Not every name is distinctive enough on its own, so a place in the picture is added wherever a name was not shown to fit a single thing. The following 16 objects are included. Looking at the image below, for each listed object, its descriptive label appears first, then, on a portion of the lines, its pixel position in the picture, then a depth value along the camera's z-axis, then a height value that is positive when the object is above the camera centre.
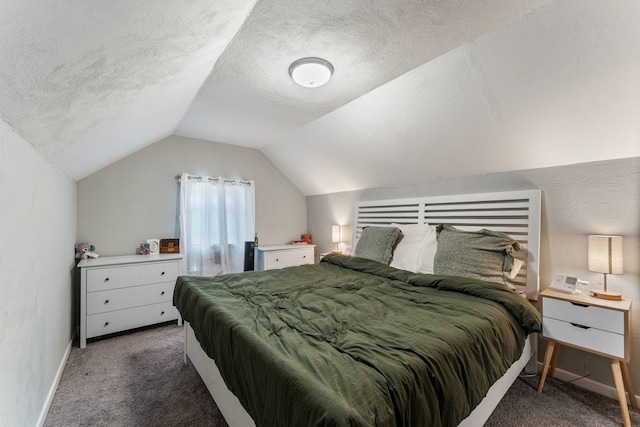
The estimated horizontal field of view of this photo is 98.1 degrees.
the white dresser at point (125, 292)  2.56 -0.78
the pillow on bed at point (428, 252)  2.53 -0.39
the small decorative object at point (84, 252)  2.80 -0.39
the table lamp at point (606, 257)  1.78 -0.31
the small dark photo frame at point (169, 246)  3.34 -0.41
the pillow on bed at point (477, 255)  2.10 -0.36
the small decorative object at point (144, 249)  3.20 -0.42
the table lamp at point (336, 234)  4.02 -0.33
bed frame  1.47 -0.14
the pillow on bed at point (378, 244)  2.85 -0.35
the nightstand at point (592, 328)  1.63 -0.75
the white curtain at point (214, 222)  3.48 -0.14
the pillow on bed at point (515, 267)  2.17 -0.45
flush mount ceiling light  1.82 +0.95
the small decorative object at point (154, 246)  3.24 -0.39
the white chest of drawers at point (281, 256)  3.82 -0.64
